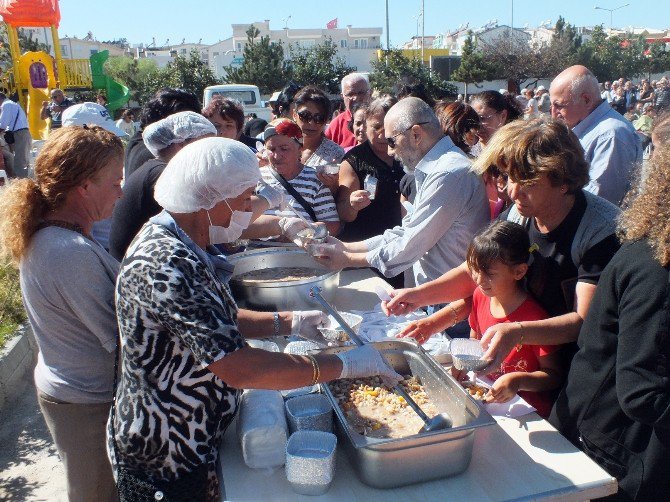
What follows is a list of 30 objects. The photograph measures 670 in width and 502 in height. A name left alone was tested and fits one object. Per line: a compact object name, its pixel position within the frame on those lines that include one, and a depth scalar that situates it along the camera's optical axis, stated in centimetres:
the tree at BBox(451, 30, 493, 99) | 3098
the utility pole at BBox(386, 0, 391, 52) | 2958
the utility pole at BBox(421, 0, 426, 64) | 3796
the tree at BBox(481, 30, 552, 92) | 3475
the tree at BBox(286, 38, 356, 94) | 3006
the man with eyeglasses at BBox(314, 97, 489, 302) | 254
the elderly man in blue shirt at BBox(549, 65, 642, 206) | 353
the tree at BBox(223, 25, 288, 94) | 3123
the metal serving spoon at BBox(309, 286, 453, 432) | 148
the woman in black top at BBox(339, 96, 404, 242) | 360
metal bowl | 228
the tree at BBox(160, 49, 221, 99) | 2769
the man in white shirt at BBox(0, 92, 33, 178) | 917
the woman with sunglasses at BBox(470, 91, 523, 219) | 405
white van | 1655
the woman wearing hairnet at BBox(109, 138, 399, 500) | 132
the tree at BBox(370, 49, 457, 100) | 2493
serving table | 137
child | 187
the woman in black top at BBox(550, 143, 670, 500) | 134
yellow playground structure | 1471
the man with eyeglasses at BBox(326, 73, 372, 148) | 521
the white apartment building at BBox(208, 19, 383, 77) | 6080
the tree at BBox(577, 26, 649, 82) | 4219
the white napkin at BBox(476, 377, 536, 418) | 172
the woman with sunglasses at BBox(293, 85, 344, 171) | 395
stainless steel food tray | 135
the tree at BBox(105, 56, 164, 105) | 3067
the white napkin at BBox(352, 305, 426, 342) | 225
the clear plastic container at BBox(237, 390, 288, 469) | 145
